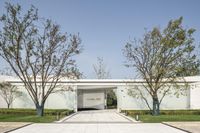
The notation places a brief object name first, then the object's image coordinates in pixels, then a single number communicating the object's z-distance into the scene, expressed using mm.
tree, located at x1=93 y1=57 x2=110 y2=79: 38276
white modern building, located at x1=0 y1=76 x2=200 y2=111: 21402
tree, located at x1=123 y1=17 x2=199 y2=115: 15869
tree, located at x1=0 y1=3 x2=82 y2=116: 15458
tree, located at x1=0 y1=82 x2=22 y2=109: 21164
